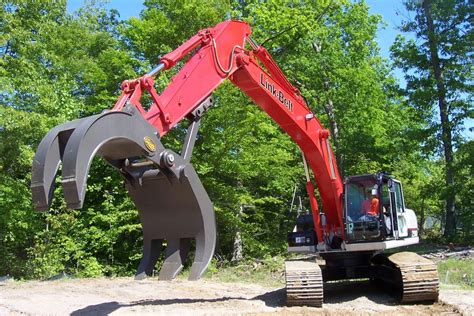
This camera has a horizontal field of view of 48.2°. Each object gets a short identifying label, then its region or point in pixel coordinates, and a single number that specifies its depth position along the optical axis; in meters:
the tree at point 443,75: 20.16
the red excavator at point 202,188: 5.38
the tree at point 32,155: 14.39
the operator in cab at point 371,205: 8.63
